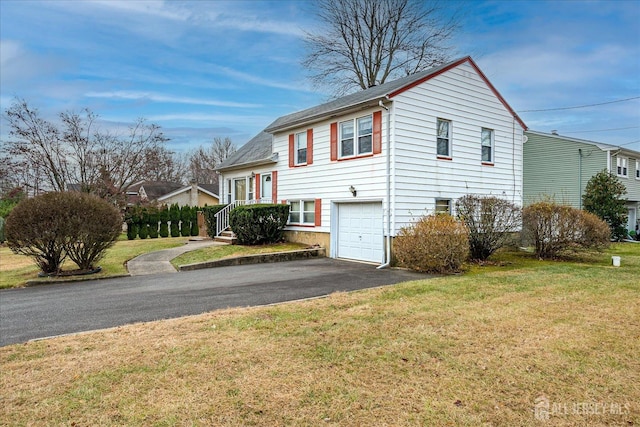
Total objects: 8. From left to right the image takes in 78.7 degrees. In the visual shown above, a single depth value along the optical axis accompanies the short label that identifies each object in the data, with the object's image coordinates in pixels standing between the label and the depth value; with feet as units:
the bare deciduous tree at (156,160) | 92.68
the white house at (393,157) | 40.73
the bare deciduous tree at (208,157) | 170.41
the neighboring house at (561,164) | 72.54
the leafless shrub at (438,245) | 33.24
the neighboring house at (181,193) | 122.62
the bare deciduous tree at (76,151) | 79.46
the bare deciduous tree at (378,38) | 87.20
